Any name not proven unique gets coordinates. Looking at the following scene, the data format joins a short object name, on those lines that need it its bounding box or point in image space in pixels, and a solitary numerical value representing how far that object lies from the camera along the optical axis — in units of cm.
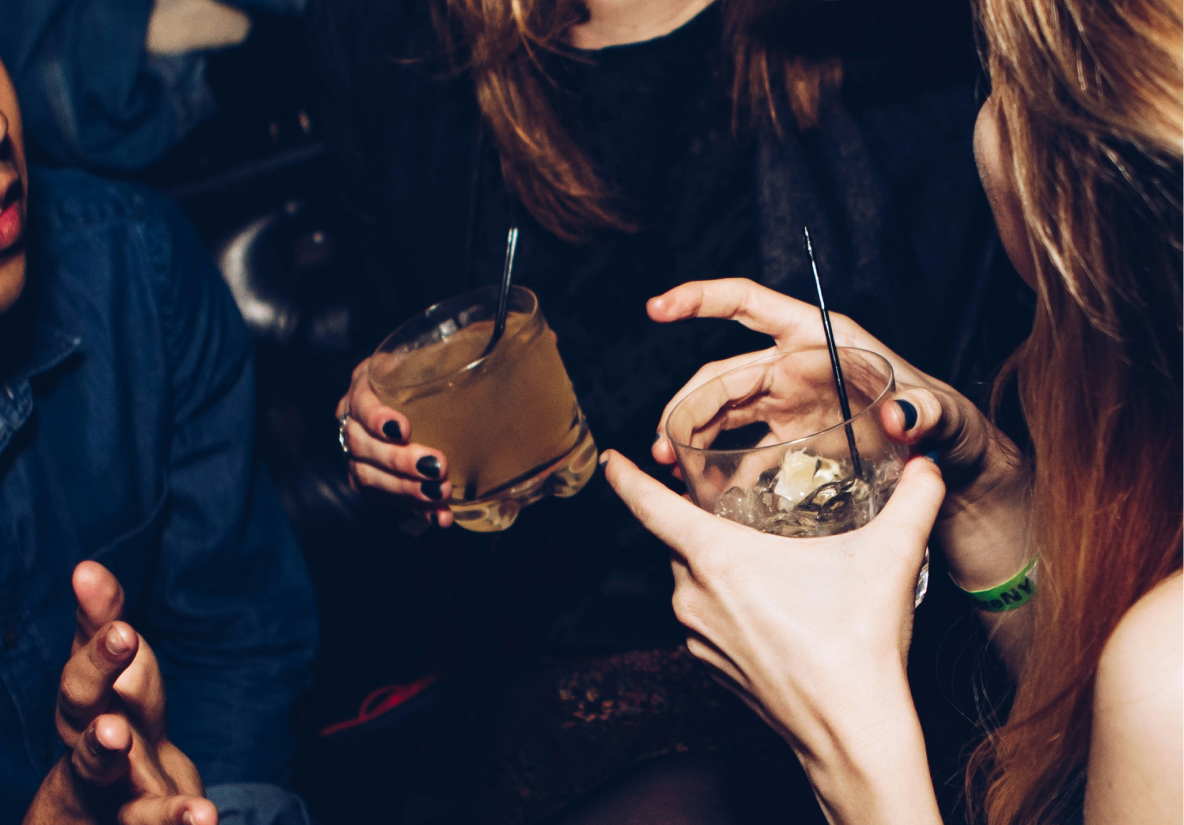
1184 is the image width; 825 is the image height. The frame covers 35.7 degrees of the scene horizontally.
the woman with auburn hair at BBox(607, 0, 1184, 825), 69
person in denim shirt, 89
